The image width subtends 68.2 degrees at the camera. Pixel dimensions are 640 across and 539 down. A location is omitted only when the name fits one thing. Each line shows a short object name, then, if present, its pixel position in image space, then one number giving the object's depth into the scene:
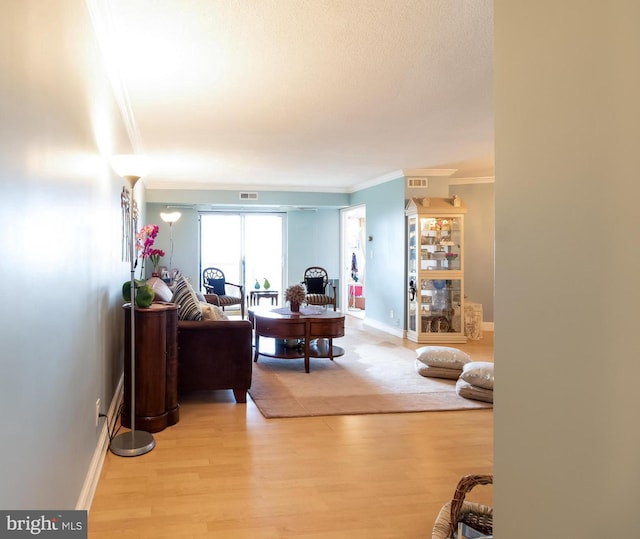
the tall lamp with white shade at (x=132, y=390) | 2.89
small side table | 9.64
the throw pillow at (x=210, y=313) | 4.13
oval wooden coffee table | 4.95
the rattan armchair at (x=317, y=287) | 7.89
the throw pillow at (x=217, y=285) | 8.78
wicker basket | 1.88
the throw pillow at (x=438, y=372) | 4.78
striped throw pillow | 3.97
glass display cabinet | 6.75
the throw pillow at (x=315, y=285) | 8.65
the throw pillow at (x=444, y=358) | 4.79
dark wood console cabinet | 3.23
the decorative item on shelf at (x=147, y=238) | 4.29
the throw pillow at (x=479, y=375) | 4.03
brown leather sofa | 3.80
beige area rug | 3.84
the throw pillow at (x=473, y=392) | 4.02
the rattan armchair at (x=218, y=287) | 8.01
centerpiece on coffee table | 5.43
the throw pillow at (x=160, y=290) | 4.02
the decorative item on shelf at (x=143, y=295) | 3.23
